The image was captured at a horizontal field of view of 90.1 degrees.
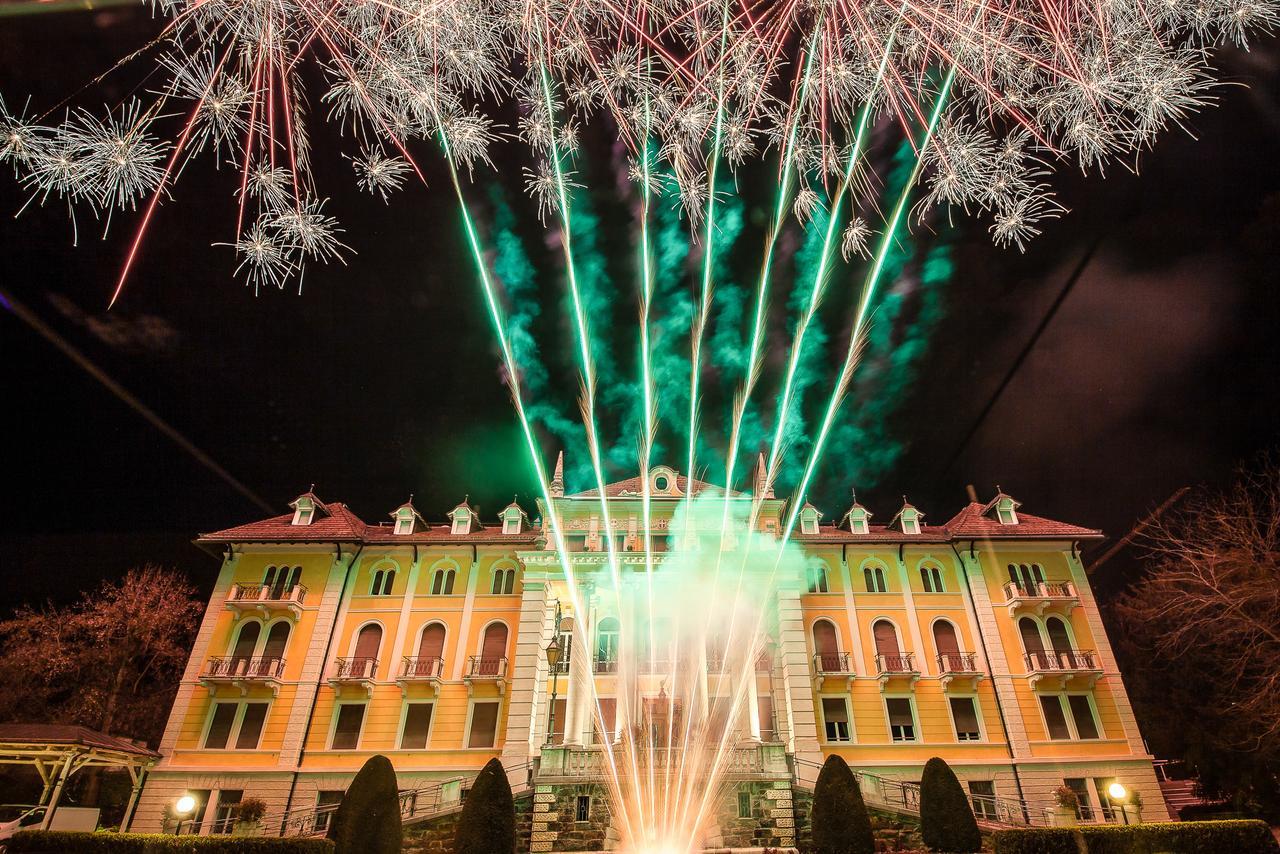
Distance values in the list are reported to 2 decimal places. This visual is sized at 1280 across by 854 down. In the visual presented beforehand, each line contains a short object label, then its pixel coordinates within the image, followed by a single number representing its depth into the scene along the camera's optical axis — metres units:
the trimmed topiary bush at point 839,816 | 16.48
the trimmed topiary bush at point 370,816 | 15.72
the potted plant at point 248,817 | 19.58
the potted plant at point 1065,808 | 21.05
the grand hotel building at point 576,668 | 22.42
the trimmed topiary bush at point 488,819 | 15.87
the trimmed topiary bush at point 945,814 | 16.66
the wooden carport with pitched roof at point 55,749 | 16.73
